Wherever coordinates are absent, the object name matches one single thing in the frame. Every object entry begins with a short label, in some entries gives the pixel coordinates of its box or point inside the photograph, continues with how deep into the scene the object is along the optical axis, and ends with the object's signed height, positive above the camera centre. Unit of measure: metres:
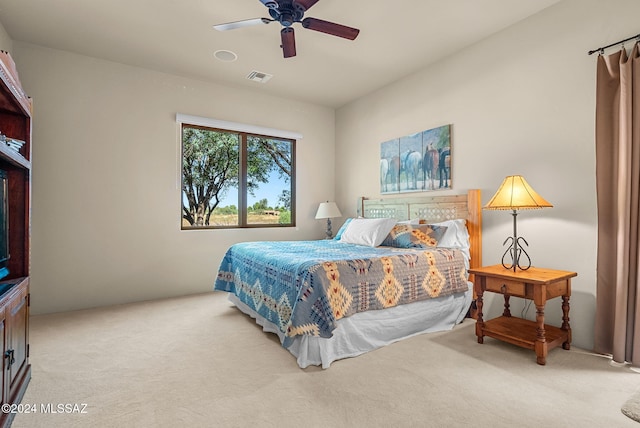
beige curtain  2.20 +0.05
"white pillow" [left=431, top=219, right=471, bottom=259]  3.26 -0.26
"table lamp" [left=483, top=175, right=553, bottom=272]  2.42 +0.10
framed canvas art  3.64 +0.60
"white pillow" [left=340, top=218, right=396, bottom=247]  3.53 -0.22
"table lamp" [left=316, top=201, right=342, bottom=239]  4.87 +0.01
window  4.36 +0.49
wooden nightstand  2.24 -0.62
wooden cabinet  1.68 -0.09
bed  2.26 -0.59
